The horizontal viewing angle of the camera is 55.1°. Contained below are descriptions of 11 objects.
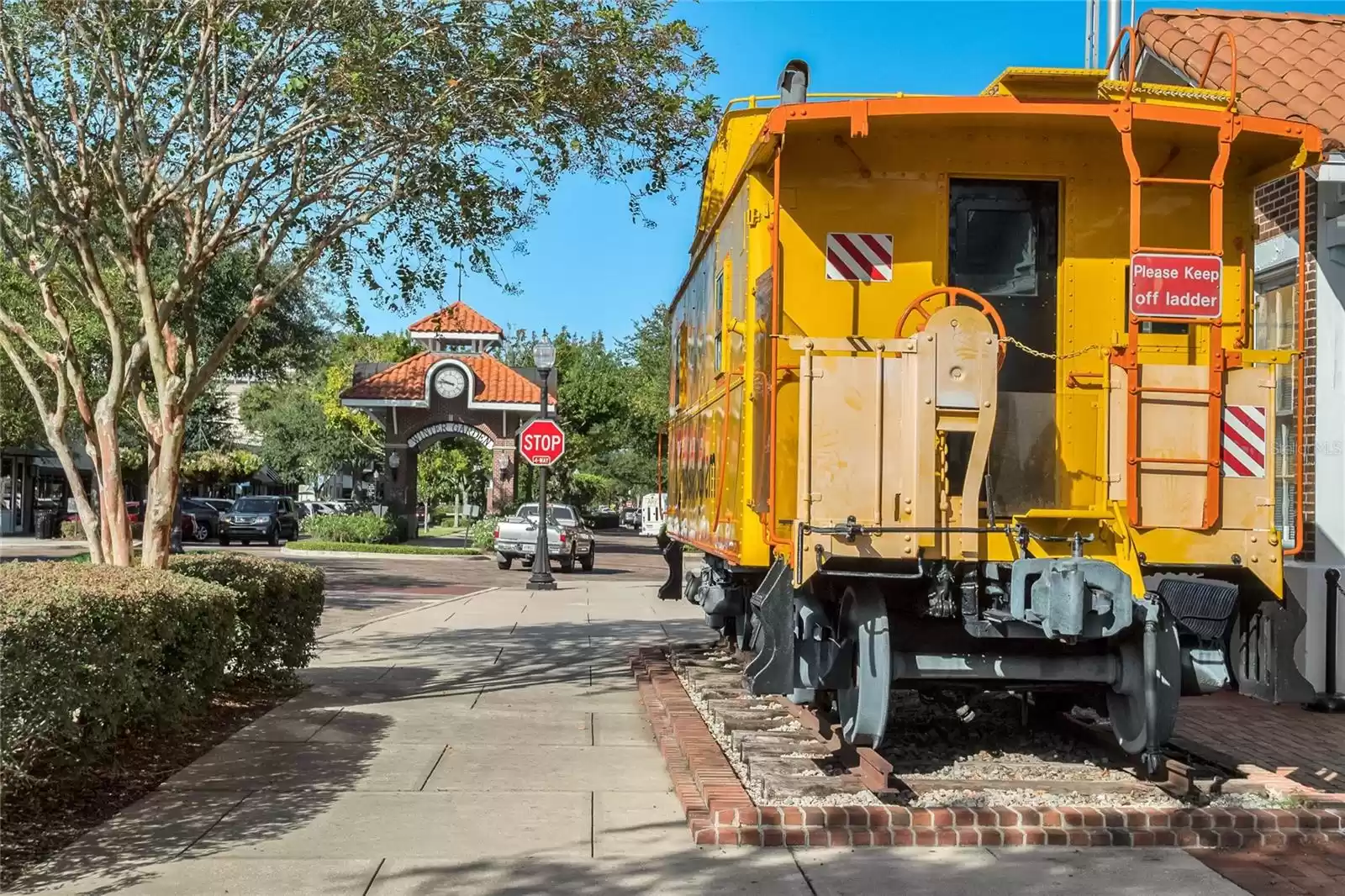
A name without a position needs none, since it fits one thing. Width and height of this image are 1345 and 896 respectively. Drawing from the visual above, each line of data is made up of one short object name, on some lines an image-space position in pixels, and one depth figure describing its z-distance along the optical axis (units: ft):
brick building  33.88
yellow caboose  20.70
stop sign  75.20
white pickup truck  97.09
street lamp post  77.97
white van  202.89
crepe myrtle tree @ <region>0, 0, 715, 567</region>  30.50
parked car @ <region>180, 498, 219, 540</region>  139.64
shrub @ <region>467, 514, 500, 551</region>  120.78
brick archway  130.11
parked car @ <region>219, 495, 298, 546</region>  135.22
